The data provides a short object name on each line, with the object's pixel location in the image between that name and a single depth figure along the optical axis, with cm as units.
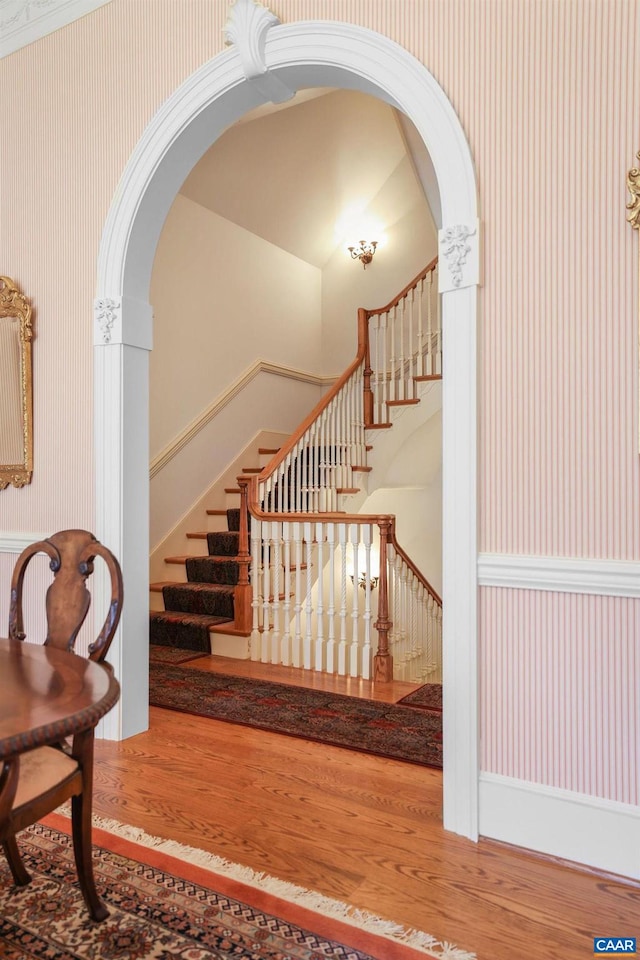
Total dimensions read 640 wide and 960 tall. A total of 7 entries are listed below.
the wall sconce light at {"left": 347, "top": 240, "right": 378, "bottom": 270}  748
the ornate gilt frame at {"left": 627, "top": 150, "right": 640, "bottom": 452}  189
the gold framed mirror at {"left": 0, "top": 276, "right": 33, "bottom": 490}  327
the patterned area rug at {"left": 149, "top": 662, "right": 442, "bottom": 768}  289
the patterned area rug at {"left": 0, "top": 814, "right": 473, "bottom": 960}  156
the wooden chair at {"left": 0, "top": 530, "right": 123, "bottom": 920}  147
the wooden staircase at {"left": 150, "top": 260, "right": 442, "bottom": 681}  402
